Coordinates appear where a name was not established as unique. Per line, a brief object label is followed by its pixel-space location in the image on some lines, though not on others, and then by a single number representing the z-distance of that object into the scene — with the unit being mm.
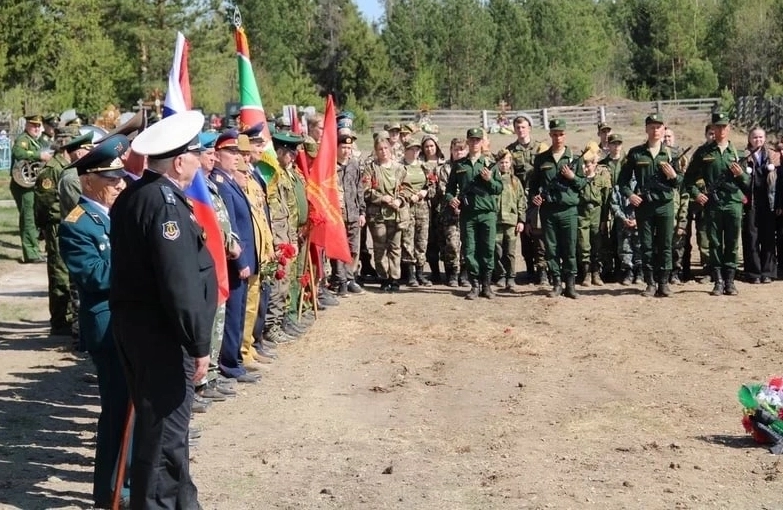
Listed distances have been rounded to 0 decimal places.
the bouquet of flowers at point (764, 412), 7355
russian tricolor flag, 7715
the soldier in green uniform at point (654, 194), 13391
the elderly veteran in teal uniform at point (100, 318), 6312
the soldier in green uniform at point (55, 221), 9382
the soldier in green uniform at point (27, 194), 17125
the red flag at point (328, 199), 12648
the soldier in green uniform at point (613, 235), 14742
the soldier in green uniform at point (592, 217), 14312
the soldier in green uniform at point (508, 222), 14422
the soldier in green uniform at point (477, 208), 13578
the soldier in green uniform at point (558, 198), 13523
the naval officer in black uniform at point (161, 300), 5258
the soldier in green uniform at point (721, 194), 13648
